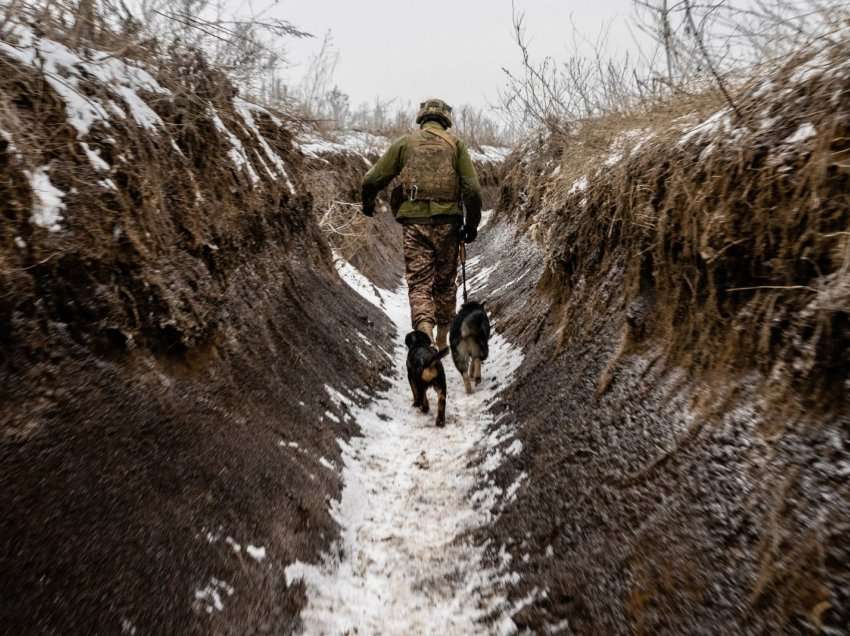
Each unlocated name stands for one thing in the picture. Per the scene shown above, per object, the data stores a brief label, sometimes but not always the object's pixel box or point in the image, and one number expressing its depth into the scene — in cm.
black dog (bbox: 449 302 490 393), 416
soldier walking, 448
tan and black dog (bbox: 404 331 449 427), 362
